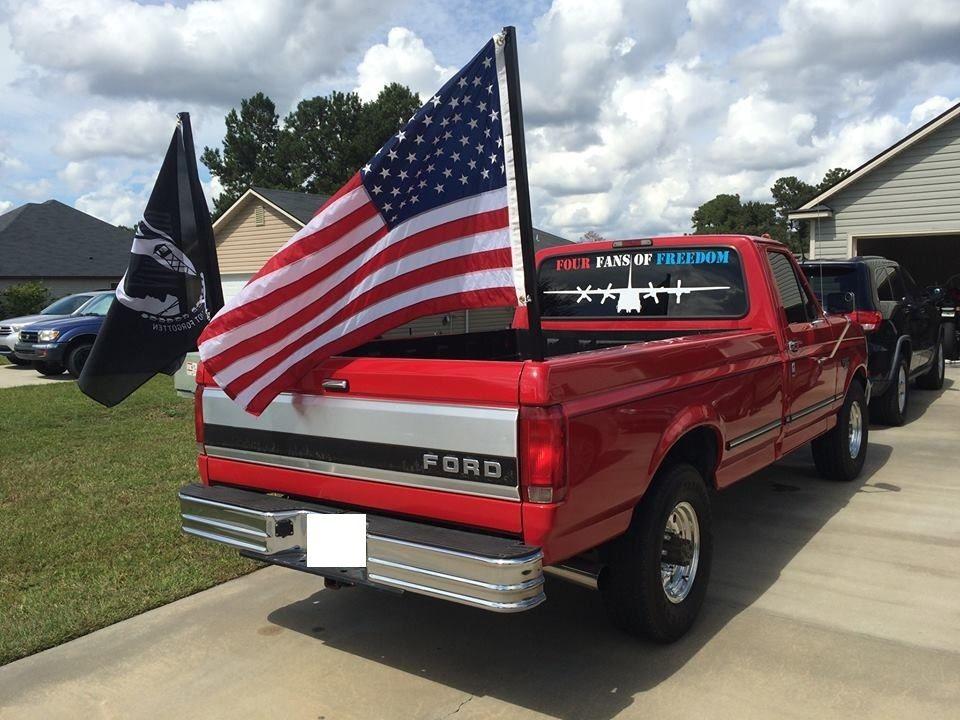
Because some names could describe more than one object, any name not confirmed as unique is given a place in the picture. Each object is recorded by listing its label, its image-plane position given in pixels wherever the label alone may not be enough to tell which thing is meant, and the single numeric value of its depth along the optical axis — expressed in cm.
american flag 327
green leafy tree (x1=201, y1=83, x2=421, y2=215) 5231
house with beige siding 2588
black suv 829
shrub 2912
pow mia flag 475
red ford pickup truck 288
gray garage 1445
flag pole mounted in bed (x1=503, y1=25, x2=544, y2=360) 318
